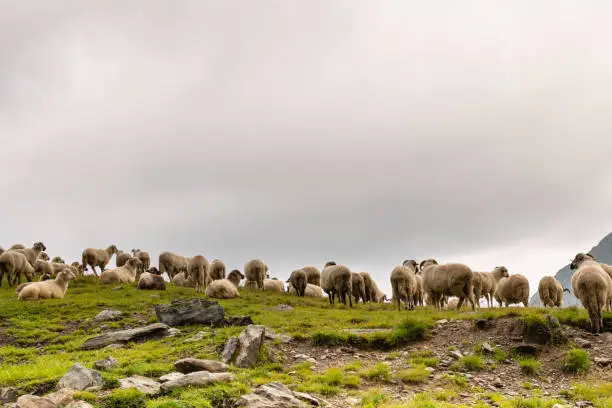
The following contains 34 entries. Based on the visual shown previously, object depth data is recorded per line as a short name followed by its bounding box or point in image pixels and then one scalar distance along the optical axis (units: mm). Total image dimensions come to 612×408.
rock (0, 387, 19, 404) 12539
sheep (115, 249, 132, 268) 50125
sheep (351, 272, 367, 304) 35594
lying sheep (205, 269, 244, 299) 33969
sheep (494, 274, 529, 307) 30406
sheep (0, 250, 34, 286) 38756
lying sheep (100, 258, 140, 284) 40256
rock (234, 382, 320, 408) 11102
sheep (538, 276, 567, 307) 30109
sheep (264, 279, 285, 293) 45875
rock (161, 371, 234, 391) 12273
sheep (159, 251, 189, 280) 48438
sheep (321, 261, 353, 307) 34625
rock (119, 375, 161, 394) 12078
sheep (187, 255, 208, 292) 38656
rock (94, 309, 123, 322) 25922
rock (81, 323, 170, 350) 20281
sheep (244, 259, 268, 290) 43750
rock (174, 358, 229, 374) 14141
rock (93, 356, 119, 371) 14492
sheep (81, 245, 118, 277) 46688
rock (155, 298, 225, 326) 22250
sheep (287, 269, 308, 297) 40781
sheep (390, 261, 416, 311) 29359
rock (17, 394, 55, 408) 10719
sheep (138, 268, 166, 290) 36438
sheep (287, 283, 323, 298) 42609
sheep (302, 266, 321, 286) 45938
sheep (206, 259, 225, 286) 42844
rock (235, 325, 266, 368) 15281
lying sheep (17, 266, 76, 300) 31312
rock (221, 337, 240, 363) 15502
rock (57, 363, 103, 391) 12414
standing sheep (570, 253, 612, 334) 17781
